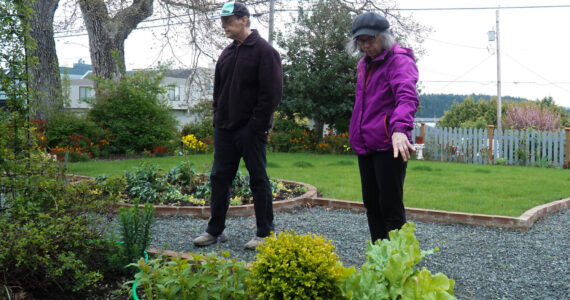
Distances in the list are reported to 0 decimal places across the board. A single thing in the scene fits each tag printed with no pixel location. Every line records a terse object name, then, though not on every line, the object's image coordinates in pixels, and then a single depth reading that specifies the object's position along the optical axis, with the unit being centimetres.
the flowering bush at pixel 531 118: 1922
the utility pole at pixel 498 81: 2638
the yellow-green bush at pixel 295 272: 207
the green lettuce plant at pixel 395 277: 176
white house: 1432
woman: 278
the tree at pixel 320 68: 1532
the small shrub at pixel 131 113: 1269
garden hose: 246
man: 358
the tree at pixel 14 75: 284
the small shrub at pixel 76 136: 1163
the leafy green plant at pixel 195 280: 222
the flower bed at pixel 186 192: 539
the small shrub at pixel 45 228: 253
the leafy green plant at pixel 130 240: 295
